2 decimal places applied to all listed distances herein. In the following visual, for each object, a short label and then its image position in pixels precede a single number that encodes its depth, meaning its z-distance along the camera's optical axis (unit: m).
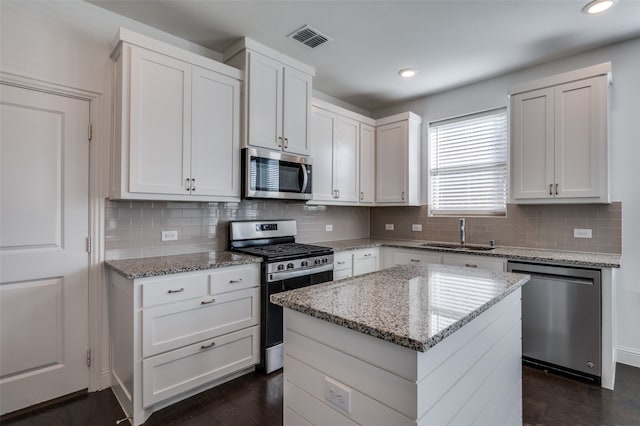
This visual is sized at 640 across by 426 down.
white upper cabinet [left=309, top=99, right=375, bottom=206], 3.53
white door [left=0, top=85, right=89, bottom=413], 2.03
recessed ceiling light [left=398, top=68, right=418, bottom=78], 3.35
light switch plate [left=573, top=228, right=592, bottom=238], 2.91
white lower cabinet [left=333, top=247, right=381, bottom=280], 3.40
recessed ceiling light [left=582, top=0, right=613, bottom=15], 2.23
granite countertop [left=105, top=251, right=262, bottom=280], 2.00
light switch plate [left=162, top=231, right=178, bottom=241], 2.62
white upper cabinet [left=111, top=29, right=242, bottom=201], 2.17
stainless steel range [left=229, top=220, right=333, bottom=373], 2.56
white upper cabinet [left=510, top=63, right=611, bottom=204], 2.61
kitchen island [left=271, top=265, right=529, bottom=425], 0.96
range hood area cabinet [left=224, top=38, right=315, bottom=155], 2.73
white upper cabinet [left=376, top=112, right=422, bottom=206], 3.94
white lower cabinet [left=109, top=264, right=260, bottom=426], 1.98
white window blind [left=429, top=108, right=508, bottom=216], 3.55
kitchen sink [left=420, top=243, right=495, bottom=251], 3.47
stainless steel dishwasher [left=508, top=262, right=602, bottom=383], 2.42
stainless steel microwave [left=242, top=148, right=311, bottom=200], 2.75
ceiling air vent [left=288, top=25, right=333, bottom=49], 2.63
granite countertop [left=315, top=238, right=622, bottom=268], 2.45
